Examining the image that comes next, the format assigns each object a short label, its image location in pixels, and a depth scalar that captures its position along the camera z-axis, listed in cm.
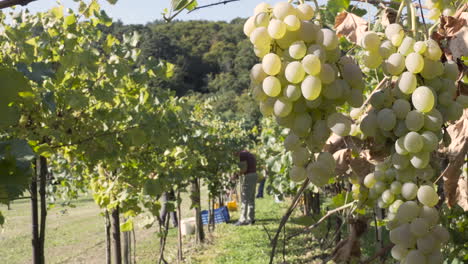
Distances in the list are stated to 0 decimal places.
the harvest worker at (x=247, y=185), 948
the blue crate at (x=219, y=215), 1010
